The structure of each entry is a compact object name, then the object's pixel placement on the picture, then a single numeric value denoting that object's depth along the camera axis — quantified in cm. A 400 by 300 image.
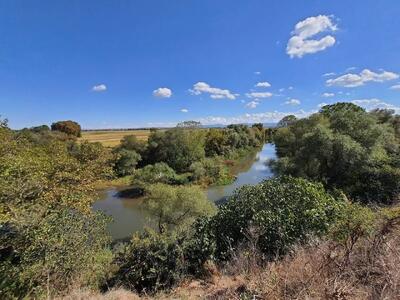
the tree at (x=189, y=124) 4258
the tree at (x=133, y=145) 3681
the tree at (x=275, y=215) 714
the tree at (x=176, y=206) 1416
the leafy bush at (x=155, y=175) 2698
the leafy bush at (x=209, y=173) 3020
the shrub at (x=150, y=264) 695
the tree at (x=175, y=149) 3519
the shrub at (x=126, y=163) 3291
